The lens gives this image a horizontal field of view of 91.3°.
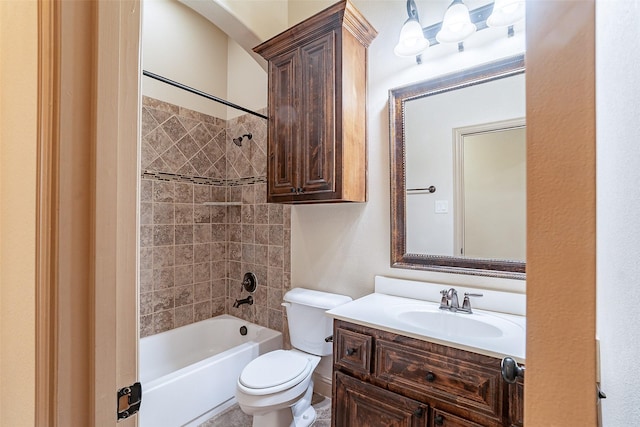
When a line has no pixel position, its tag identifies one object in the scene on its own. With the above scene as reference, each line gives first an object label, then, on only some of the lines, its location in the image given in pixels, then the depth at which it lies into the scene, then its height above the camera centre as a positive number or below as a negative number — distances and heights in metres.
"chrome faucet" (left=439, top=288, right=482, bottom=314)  1.50 -0.44
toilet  1.58 -0.87
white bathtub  1.81 -1.08
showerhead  2.77 +0.67
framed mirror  1.50 +0.22
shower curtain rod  1.88 +0.82
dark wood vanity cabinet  1.09 -0.68
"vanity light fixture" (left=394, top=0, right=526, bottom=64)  1.41 +0.93
